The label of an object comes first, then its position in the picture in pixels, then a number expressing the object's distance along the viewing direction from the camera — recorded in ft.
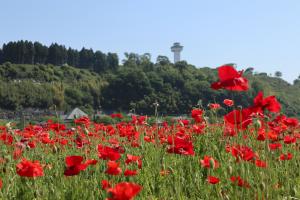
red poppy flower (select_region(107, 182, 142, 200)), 7.06
